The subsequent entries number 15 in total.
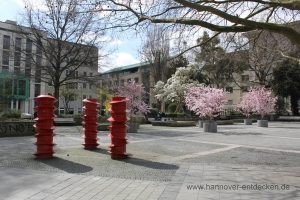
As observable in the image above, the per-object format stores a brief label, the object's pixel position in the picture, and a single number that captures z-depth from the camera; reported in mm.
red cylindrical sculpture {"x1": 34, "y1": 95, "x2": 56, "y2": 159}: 6786
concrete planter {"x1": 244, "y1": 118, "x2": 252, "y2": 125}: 24847
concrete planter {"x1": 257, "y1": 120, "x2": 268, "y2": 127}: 21665
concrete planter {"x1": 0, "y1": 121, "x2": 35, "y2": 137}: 11793
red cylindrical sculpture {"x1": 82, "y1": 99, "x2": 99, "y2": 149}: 8277
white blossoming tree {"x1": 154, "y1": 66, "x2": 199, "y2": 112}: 32865
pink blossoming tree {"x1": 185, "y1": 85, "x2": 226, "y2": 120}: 16900
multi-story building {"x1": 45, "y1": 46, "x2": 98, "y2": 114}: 22381
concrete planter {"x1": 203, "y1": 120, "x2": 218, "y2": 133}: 16122
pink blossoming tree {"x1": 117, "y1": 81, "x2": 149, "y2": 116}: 18070
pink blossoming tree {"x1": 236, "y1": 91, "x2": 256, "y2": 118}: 23887
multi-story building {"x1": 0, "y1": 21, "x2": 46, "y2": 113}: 21967
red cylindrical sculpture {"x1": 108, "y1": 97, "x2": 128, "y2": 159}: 6983
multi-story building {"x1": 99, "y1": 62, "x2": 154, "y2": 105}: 26074
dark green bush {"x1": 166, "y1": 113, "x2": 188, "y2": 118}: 30725
